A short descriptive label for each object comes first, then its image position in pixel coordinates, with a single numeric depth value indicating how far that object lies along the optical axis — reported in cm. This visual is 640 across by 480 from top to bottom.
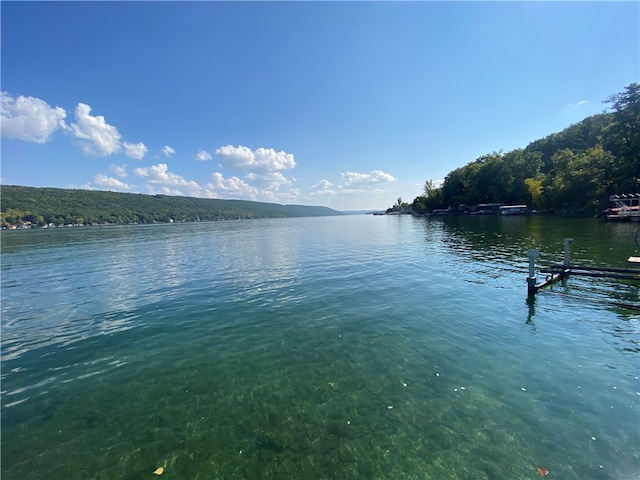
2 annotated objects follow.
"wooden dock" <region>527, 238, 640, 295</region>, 1581
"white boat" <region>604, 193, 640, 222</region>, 4923
